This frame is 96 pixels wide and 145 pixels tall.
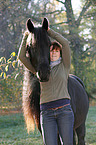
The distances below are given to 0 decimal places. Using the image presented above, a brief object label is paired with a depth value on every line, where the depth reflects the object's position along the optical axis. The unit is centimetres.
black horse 460
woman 470
